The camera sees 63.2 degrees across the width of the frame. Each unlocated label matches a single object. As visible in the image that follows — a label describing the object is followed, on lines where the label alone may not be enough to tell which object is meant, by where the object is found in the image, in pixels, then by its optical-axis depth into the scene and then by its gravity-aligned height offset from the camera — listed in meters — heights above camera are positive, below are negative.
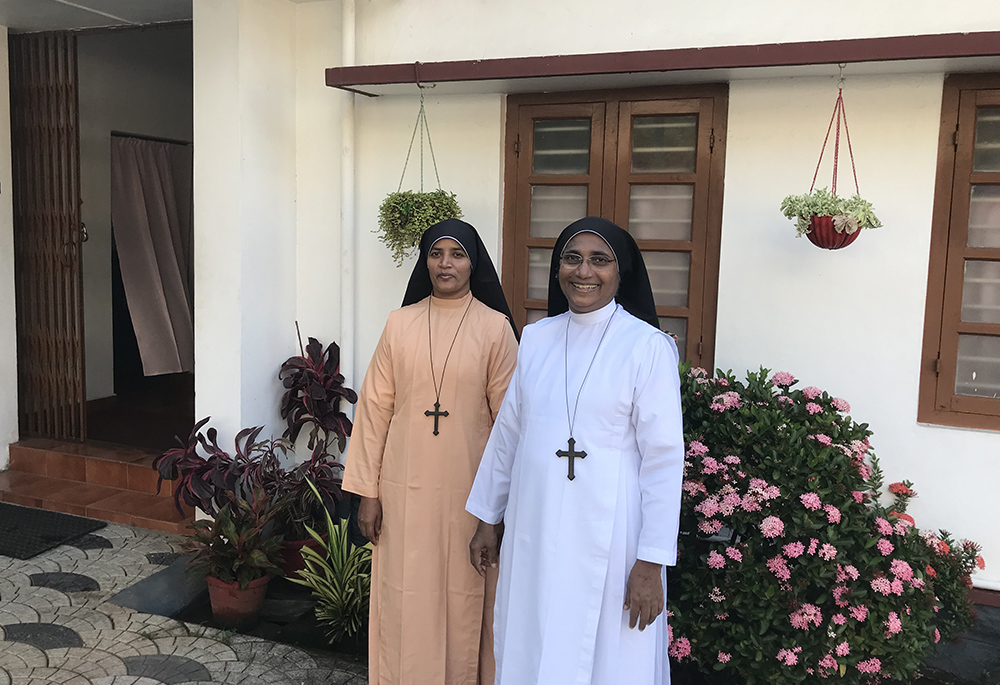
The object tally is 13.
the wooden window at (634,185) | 4.16 +0.46
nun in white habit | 2.41 -0.66
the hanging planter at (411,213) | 4.26 +0.26
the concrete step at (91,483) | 5.02 -1.54
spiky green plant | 3.94 -1.59
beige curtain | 6.52 +0.04
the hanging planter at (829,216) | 3.54 +0.28
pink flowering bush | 3.00 -1.09
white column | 4.46 +0.32
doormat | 4.64 -1.67
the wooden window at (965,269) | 3.73 +0.07
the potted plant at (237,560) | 3.97 -1.49
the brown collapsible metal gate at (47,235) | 5.62 +0.10
